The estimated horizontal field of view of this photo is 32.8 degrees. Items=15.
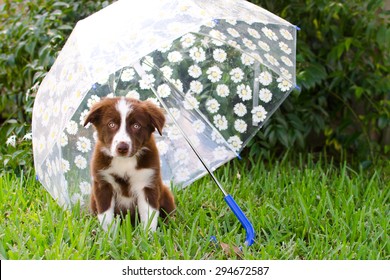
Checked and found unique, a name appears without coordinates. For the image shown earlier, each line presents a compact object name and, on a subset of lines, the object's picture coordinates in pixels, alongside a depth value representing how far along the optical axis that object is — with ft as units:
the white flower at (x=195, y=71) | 10.83
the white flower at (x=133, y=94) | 10.15
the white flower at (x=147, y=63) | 10.13
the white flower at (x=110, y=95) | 9.94
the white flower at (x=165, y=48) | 10.43
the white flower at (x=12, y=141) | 13.66
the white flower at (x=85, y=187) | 10.69
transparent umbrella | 9.32
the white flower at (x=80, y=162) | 10.48
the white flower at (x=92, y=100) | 9.99
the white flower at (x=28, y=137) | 12.75
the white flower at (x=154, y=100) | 10.43
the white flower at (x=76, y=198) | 10.78
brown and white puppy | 9.37
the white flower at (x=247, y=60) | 11.18
